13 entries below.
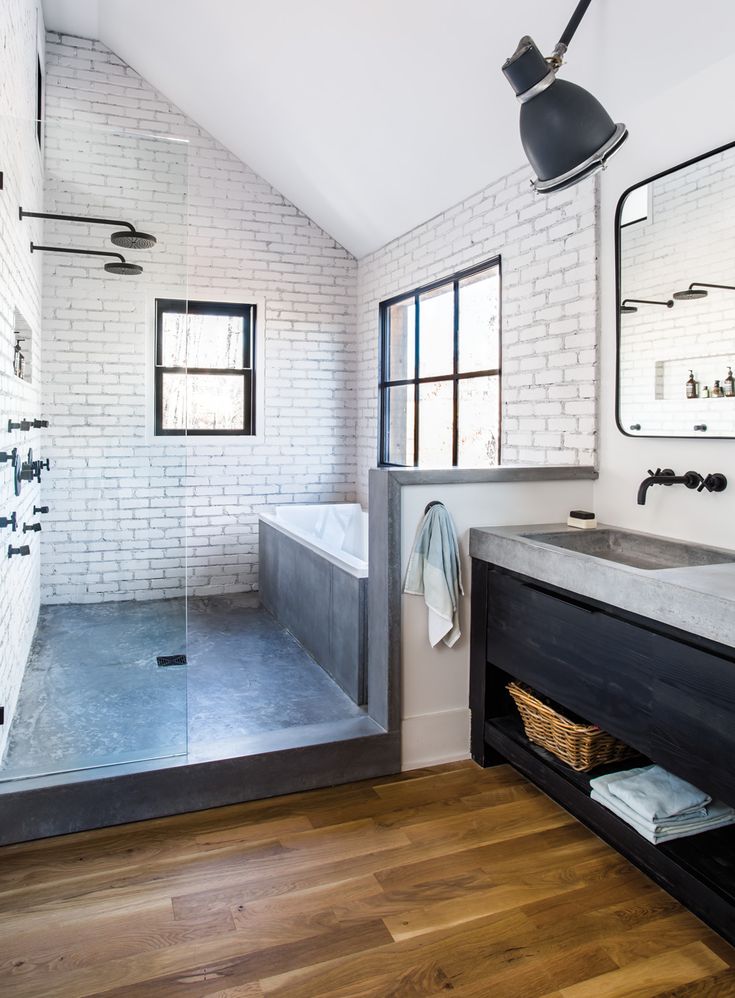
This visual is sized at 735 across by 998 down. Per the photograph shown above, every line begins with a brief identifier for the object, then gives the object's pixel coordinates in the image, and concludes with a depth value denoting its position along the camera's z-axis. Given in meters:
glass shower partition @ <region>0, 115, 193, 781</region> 2.48
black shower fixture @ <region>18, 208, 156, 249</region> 2.56
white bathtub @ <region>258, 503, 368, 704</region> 3.12
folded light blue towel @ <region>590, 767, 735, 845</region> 1.97
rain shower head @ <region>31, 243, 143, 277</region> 2.58
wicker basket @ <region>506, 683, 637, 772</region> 2.35
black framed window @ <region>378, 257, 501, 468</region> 4.13
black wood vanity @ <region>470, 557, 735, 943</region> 1.78
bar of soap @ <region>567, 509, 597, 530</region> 2.84
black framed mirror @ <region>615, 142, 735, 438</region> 2.41
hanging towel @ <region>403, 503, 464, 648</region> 2.70
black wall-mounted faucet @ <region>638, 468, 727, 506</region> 2.46
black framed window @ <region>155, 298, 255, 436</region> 5.25
